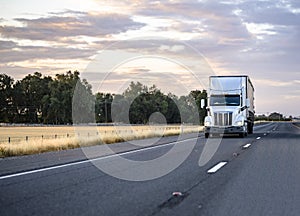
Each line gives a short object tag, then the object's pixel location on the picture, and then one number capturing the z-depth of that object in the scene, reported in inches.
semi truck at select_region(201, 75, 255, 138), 1248.2
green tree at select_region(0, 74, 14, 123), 4750.0
